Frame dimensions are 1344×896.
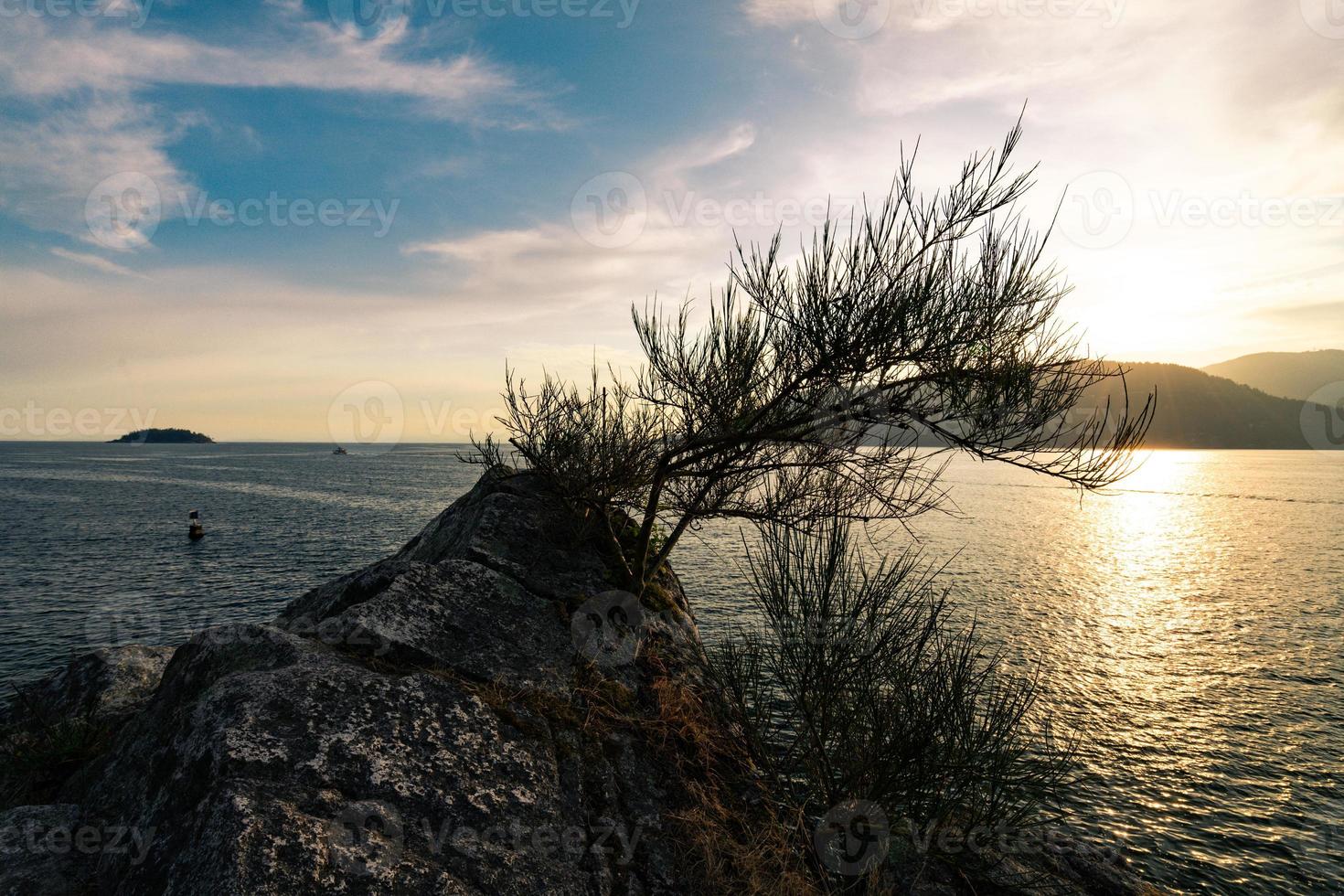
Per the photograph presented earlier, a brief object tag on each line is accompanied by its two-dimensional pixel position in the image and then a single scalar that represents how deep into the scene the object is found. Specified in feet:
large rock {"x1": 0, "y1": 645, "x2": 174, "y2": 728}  31.40
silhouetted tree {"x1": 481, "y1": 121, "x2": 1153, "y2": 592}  27.14
